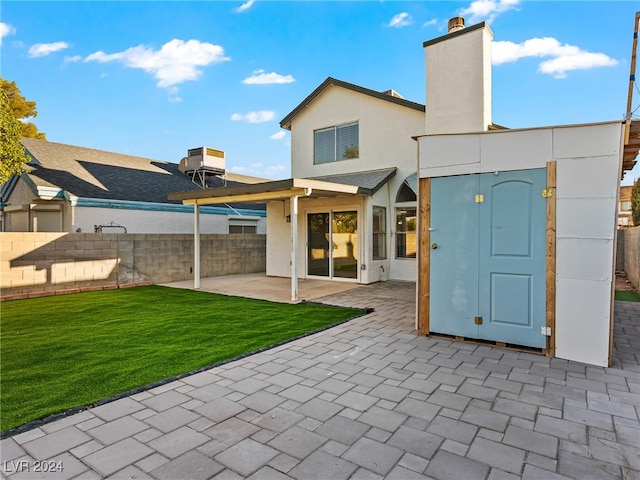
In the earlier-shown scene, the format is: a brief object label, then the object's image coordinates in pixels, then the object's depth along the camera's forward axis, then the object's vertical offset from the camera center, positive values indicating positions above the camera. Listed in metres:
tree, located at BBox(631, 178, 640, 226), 11.80 +1.07
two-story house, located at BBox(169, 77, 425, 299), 10.02 +1.07
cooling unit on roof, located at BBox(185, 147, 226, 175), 16.16 +3.50
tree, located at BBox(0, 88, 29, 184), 9.30 +2.50
